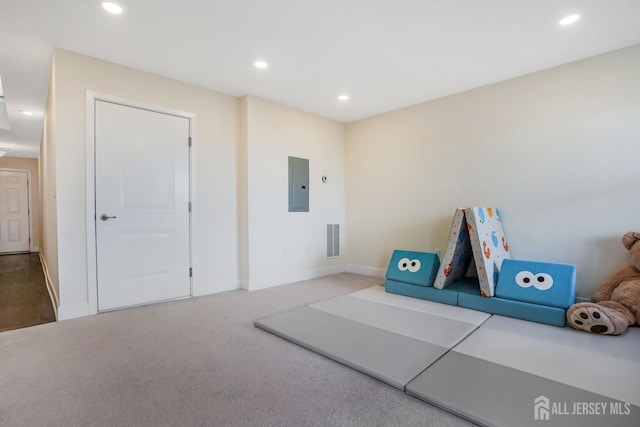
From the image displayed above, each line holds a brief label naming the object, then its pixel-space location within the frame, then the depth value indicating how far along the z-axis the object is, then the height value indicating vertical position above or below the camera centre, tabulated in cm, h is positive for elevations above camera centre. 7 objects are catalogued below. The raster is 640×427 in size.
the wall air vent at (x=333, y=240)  503 -52
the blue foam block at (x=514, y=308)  260 -93
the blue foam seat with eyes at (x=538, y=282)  267 -69
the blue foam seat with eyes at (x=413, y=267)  352 -70
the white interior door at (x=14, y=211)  743 +0
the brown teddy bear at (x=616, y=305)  236 -81
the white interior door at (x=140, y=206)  307 +5
